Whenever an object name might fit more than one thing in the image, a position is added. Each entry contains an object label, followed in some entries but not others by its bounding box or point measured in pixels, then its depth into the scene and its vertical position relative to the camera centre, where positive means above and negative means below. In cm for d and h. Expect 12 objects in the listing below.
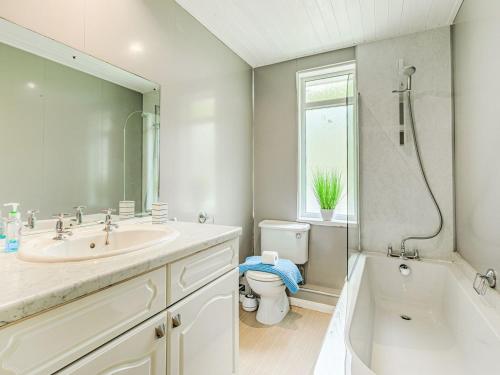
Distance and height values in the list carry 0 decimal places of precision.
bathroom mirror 108 +29
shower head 216 +98
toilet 209 -61
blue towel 205 -62
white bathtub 119 -76
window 255 +61
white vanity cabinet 62 -41
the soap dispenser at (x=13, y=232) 93 -15
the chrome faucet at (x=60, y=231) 107 -17
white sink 84 -21
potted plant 249 -1
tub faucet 219 -53
